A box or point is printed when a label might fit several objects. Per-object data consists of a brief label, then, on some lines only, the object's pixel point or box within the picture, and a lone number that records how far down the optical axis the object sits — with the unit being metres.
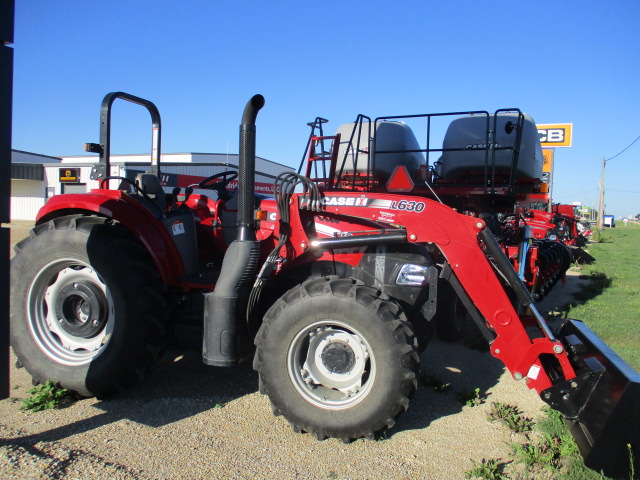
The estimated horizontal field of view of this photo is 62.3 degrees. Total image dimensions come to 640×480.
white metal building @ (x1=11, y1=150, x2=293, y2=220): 30.34
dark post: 2.86
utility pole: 47.15
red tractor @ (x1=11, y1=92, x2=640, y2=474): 3.24
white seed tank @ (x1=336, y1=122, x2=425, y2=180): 8.38
